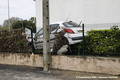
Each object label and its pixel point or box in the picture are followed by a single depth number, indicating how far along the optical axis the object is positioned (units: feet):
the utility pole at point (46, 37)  22.03
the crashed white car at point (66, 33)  22.24
